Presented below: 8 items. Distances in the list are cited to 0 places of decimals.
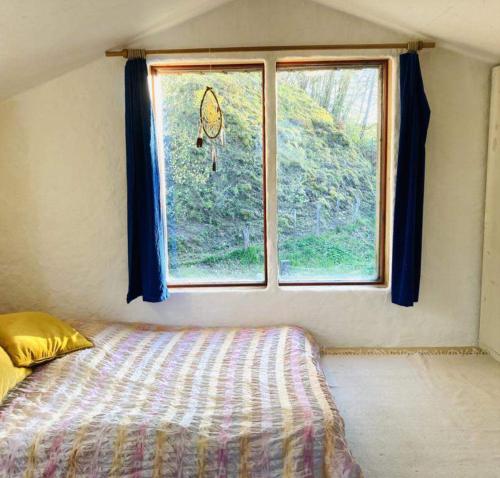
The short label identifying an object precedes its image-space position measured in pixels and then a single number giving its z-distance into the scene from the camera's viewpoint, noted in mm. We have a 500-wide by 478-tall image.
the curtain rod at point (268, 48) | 2605
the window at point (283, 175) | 2742
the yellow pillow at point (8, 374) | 1943
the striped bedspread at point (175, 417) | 1606
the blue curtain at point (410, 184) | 2547
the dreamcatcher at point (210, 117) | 2715
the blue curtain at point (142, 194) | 2590
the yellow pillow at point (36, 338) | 2152
